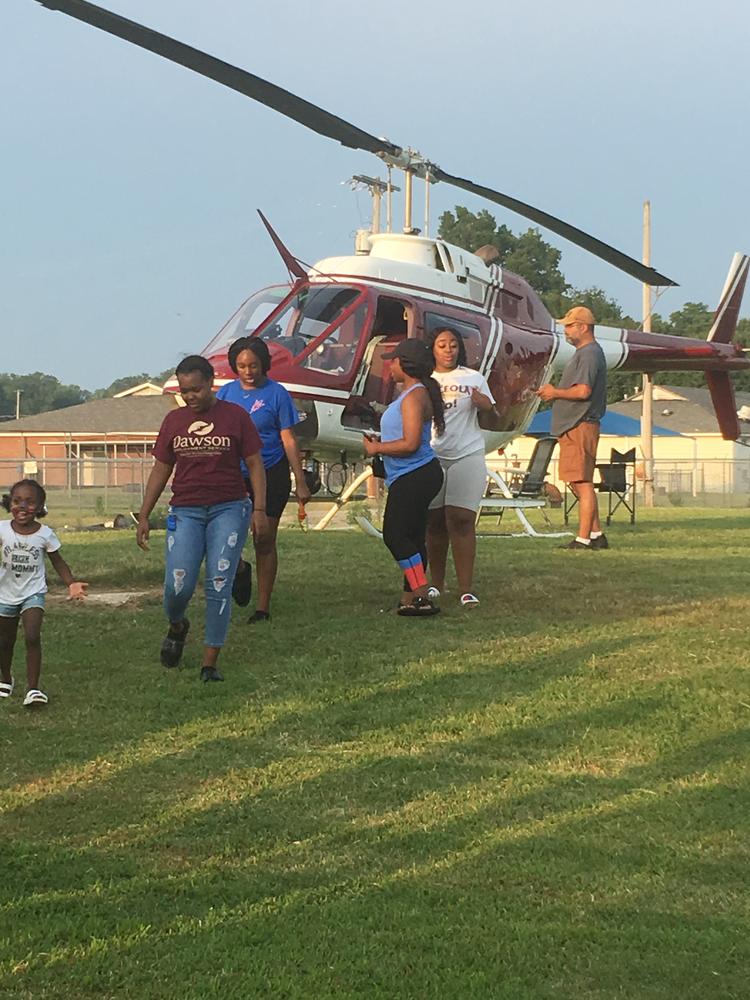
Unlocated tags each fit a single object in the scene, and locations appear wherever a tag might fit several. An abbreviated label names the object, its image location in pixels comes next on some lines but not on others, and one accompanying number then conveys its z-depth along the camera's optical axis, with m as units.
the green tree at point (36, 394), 123.12
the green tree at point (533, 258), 83.25
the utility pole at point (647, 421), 32.55
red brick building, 52.75
